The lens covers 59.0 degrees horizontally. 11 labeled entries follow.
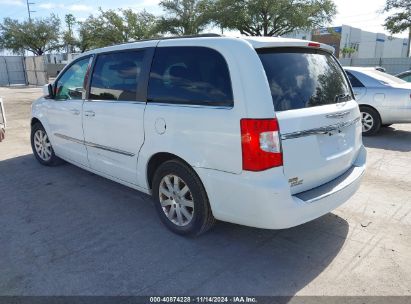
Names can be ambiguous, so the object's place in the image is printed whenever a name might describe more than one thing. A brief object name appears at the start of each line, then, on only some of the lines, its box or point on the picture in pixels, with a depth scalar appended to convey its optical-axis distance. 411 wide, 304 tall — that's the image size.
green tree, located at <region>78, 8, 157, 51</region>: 38.75
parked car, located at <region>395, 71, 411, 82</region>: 11.12
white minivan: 2.90
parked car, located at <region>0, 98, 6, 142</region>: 9.15
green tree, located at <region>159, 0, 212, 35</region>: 33.19
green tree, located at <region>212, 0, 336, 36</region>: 26.42
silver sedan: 7.77
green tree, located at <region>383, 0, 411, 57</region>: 27.00
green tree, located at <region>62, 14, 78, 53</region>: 50.91
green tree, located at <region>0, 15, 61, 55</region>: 46.69
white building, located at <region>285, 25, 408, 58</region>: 66.56
